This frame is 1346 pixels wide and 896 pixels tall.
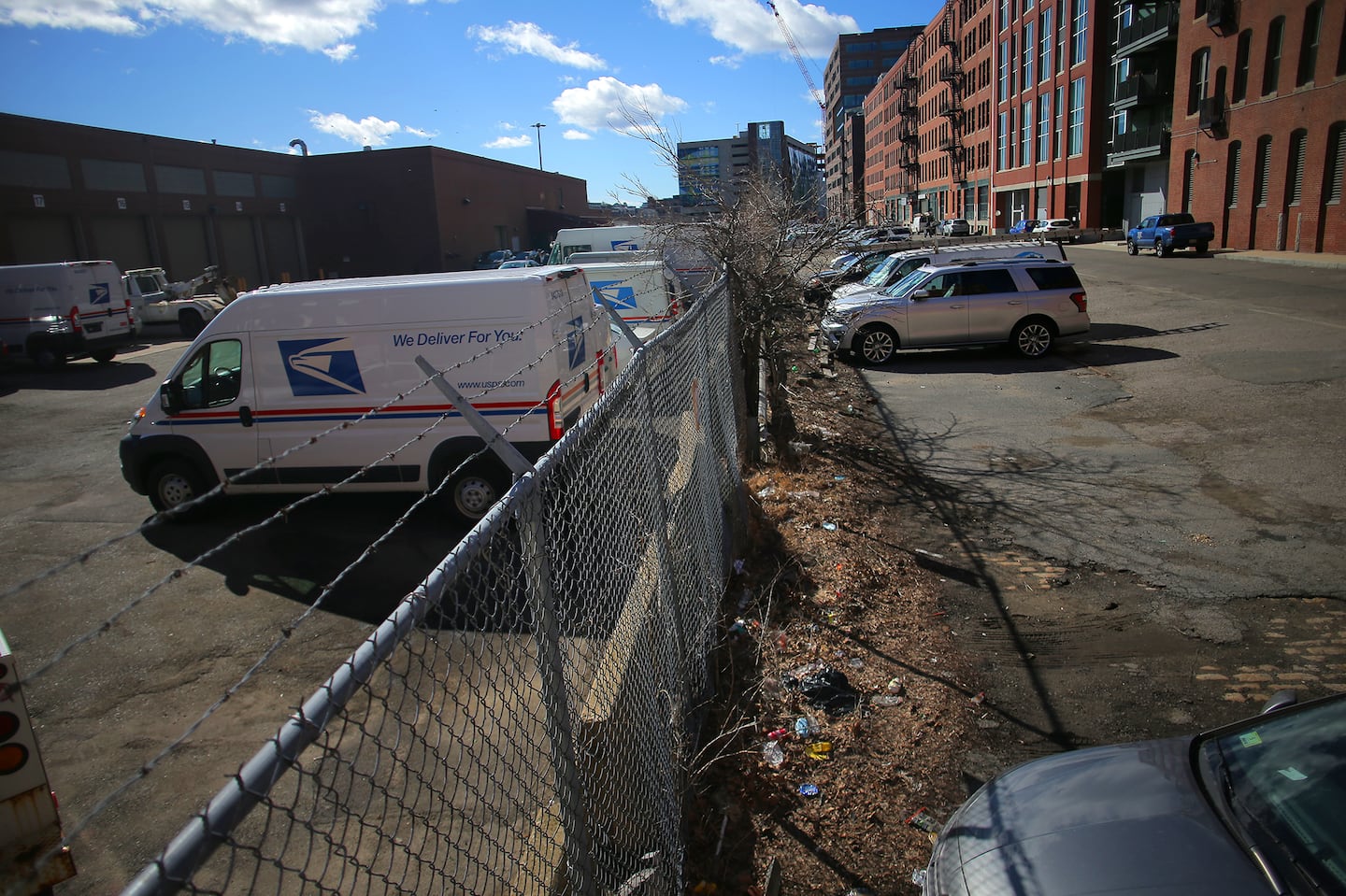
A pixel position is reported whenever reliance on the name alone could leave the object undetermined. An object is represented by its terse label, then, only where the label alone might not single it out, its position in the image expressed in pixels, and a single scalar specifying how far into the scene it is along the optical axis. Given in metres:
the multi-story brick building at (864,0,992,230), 71.94
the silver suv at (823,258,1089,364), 15.71
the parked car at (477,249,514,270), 42.56
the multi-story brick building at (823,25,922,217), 137.38
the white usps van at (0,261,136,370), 21.69
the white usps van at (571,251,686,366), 13.00
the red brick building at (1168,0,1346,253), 30.53
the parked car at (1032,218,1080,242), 46.58
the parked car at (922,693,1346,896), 2.44
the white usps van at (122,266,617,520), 7.98
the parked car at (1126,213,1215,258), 35.50
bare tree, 8.76
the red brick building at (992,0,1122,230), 50.56
